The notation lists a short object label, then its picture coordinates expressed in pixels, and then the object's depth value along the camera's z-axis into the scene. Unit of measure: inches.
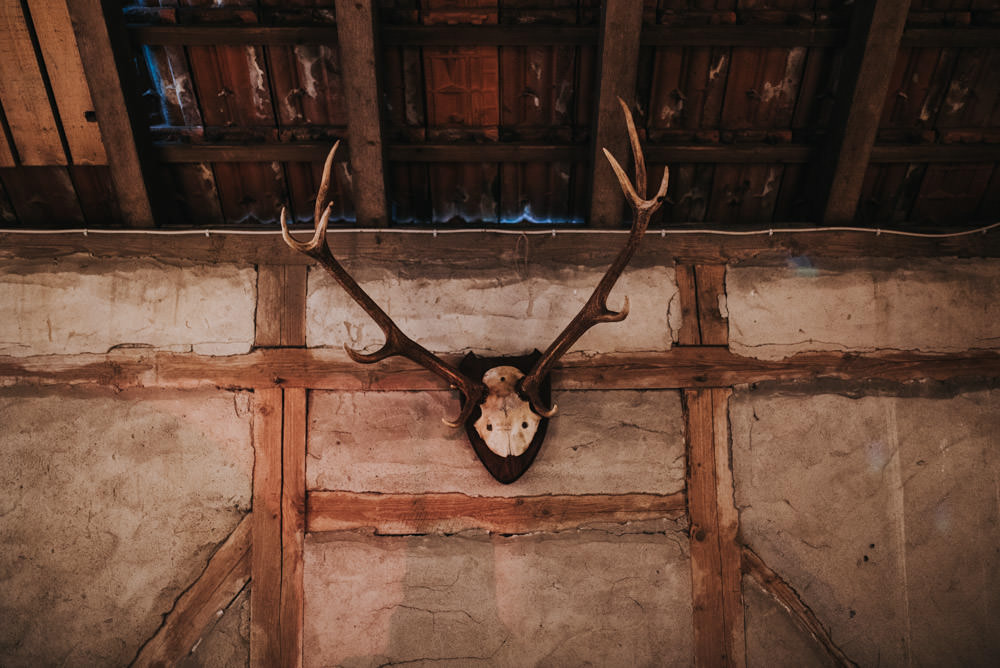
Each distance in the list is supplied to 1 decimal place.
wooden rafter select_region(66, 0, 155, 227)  82.8
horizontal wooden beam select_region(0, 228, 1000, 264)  96.2
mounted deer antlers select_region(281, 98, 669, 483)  76.0
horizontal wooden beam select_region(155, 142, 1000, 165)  94.2
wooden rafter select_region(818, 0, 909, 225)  83.1
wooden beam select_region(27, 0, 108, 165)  86.4
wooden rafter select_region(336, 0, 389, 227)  81.6
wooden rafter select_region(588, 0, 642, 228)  81.0
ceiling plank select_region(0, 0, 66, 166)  86.7
